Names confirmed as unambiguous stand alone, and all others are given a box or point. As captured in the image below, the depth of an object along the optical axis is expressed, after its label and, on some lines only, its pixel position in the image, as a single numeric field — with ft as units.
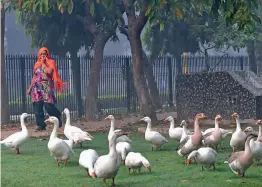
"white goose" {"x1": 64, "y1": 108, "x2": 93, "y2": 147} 42.52
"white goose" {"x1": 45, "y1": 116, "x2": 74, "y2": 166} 36.86
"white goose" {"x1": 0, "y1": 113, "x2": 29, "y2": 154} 41.96
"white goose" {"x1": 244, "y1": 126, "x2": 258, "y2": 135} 40.38
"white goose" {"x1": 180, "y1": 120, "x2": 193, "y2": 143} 41.89
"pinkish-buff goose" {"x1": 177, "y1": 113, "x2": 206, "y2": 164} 37.47
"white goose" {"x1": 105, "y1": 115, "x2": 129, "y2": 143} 41.51
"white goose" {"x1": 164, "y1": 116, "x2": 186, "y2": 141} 44.42
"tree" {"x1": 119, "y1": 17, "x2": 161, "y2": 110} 84.33
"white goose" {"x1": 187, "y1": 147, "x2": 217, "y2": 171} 33.83
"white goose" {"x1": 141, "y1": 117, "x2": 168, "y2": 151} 42.63
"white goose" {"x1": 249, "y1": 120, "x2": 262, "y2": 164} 34.63
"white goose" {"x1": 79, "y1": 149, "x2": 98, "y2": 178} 32.12
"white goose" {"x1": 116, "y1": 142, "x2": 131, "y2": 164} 36.55
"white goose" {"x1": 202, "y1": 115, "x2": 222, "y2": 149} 40.65
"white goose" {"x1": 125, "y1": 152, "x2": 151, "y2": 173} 33.44
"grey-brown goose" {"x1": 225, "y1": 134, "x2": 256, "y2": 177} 32.04
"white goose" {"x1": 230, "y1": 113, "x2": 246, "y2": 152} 39.34
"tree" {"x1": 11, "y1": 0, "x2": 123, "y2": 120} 71.87
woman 52.85
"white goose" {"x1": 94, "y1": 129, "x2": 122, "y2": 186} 30.01
